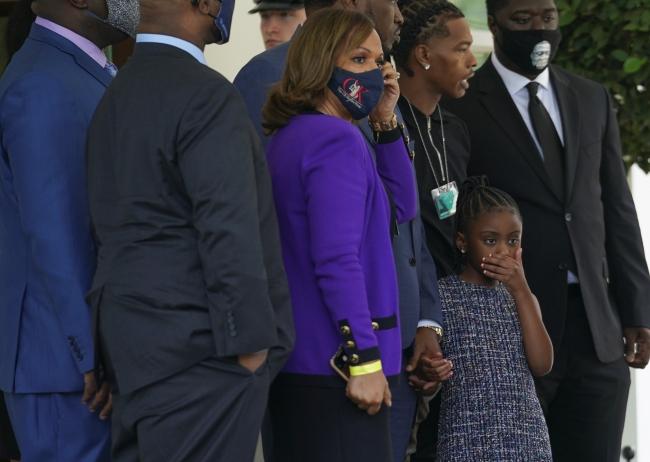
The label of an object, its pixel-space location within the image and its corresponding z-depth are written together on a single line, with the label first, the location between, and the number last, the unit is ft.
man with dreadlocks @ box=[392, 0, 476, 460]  22.81
